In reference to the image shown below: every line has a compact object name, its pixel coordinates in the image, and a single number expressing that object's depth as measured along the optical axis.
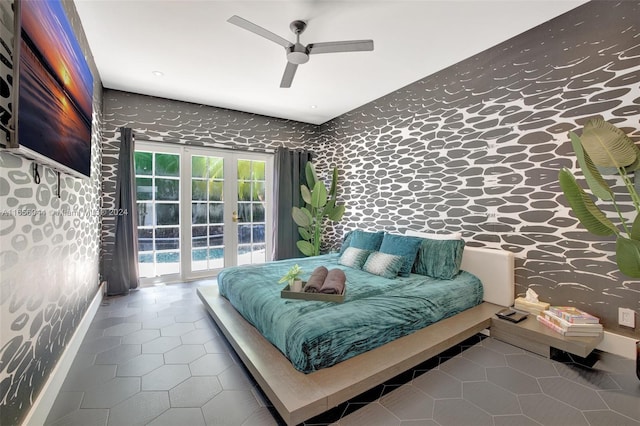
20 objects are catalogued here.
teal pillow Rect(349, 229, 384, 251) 3.42
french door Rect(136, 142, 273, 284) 4.24
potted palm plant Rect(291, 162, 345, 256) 4.74
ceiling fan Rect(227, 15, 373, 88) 2.07
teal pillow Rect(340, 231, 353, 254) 3.85
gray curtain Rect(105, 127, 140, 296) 3.80
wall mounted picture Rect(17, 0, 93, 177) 1.25
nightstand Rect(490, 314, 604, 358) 2.08
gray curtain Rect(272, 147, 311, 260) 5.06
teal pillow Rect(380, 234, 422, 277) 2.99
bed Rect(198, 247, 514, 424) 1.61
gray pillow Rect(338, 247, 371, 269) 3.28
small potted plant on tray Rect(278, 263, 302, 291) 2.35
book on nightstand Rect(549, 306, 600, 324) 2.18
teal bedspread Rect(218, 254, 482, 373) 1.77
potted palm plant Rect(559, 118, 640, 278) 1.90
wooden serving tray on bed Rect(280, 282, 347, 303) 2.22
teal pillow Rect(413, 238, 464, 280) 2.89
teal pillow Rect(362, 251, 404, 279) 2.92
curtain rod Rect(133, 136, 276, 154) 4.07
